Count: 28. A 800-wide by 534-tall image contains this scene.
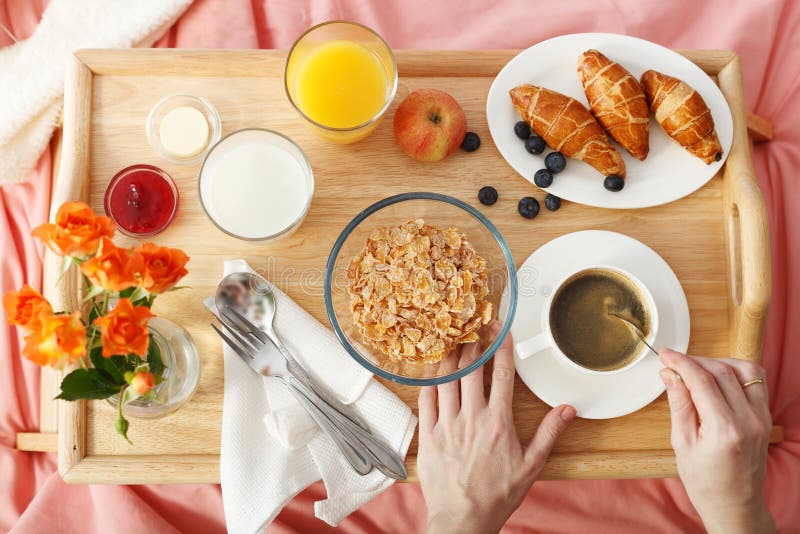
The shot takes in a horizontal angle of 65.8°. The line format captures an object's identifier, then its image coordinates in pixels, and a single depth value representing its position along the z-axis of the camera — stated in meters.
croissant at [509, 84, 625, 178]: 0.97
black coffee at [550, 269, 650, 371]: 0.93
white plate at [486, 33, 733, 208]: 0.99
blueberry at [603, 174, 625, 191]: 0.97
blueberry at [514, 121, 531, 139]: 0.99
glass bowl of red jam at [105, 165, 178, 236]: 0.96
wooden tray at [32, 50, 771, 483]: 0.94
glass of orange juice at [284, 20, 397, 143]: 0.98
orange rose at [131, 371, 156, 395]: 0.69
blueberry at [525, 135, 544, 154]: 0.99
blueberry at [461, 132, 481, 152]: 0.99
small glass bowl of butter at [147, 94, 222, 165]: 0.98
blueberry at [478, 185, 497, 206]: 0.98
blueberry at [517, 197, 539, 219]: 0.98
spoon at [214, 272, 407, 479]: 0.92
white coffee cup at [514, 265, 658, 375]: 0.90
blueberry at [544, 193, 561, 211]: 0.98
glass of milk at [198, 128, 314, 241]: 0.95
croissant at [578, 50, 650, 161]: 0.97
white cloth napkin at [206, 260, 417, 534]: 0.92
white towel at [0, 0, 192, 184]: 1.27
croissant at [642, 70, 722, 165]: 0.96
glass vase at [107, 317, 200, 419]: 0.86
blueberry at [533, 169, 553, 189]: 0.97
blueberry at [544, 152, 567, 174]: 0.98
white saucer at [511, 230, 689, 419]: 0.94
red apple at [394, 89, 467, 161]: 0.95
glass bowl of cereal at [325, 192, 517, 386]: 0.90
